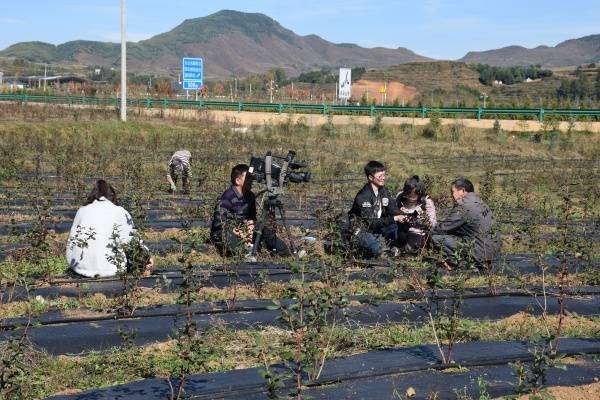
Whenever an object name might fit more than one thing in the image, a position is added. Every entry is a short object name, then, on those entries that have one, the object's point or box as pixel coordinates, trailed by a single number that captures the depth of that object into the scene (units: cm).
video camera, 881
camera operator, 887
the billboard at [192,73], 4766
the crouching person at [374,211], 910
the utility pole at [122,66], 2723
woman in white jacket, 779
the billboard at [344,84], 4772
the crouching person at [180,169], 1434
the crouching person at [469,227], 850
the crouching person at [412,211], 925
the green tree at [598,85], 6775
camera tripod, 882
